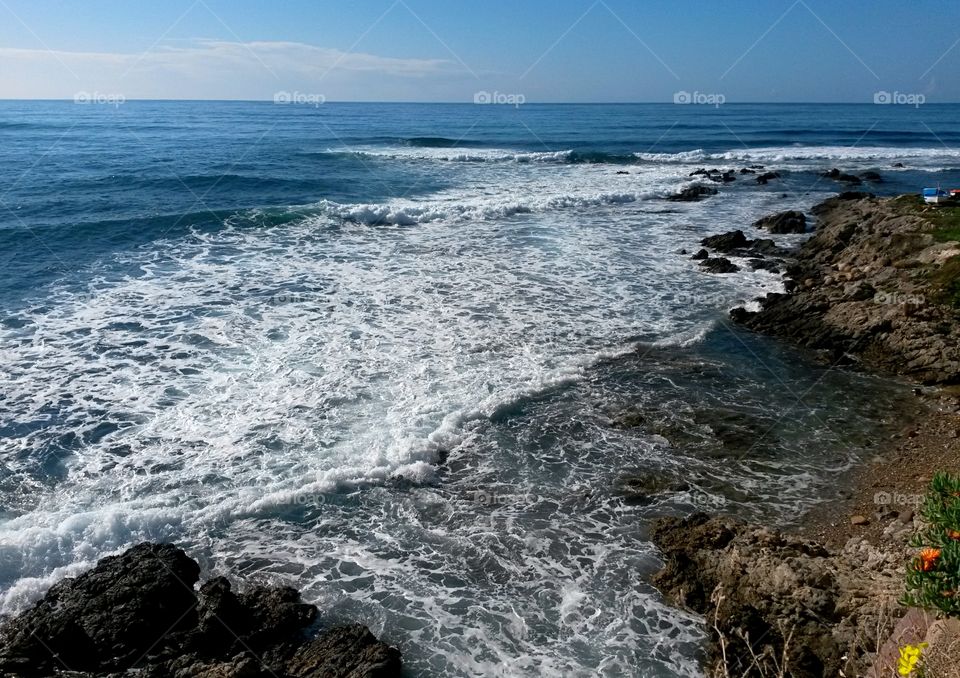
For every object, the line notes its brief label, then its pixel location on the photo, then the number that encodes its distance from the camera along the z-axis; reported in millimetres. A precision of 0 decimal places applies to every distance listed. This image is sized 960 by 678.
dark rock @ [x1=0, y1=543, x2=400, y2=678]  6102
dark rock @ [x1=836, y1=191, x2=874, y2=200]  27022
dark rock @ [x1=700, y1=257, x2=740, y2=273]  18797
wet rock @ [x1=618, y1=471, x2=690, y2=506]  8730
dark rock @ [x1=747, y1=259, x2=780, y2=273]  19062
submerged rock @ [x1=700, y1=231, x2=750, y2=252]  21194
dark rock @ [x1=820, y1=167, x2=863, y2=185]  34812
